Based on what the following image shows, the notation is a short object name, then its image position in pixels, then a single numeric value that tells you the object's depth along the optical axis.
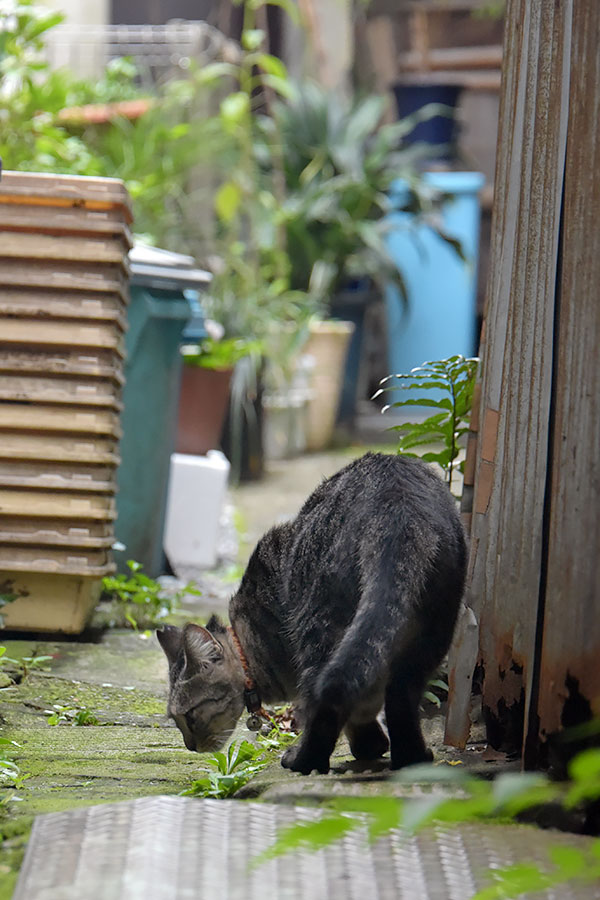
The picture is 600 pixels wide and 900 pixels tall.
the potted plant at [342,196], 14.66
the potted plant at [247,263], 12.40
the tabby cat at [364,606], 3.60
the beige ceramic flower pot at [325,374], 14.08
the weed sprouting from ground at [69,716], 4.89
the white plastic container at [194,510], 9.25
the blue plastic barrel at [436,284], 15.55
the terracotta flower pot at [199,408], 10.36
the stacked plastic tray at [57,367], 6.14
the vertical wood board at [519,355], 3.54
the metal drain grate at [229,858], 2.58
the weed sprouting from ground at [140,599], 6.88
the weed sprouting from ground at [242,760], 3.67
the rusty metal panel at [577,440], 3.12
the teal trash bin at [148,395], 7.65
